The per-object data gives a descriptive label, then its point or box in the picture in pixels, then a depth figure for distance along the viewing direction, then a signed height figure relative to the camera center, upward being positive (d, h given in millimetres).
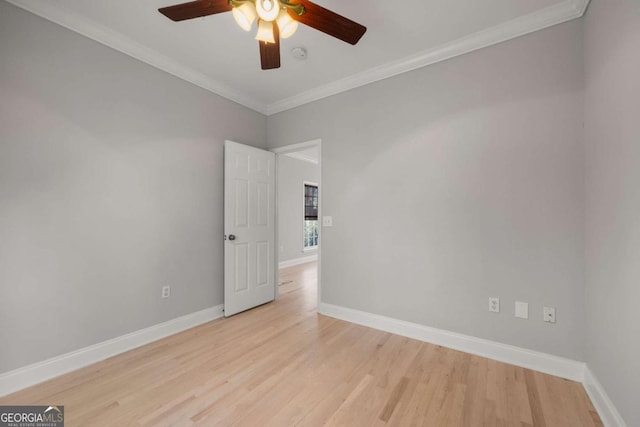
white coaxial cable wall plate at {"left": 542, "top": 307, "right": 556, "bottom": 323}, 1939 -752
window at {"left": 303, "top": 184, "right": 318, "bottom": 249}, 6867 -43
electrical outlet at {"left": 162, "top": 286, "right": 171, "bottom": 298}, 2576 -774
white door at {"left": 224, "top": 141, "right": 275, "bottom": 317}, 3057 -159
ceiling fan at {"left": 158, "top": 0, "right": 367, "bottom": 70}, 1433 +1145
